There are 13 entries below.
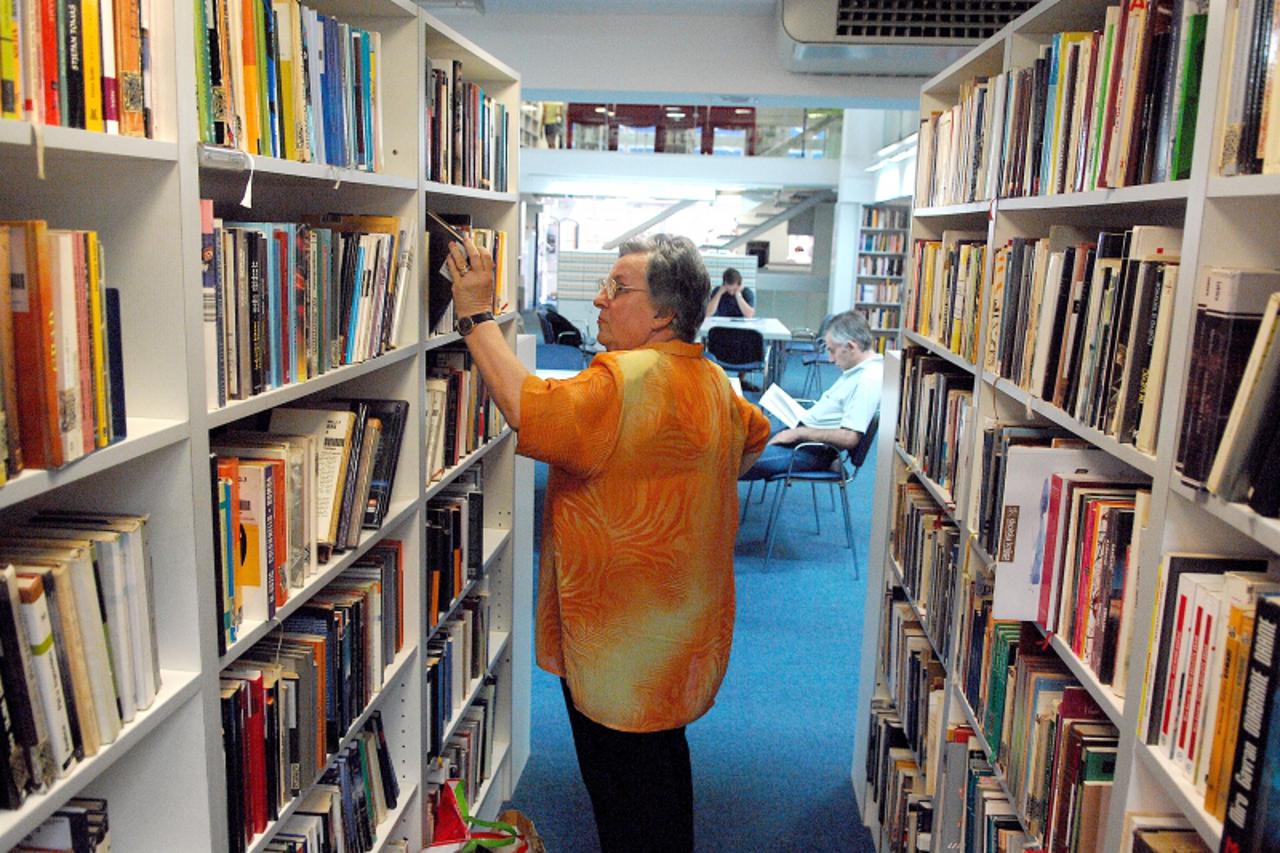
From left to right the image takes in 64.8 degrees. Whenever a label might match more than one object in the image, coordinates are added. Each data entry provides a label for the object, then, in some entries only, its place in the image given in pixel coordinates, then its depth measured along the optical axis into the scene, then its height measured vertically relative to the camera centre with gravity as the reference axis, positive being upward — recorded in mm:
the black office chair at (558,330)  9453 -659
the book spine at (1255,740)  902 -414
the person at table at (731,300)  9984 -335
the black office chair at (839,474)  4719 -963
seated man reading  4668 -650
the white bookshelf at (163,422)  1072 -203
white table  8688 -549
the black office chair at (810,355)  9729 -1051
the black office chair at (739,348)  8422 -669
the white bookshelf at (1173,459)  1050 -214
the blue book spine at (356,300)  1713 -78
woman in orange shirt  1840 -476
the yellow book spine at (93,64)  996 +178
